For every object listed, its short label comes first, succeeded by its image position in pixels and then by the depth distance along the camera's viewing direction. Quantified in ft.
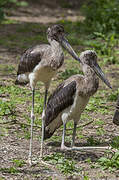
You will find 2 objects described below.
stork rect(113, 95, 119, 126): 45.04
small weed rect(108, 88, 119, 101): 55.36
